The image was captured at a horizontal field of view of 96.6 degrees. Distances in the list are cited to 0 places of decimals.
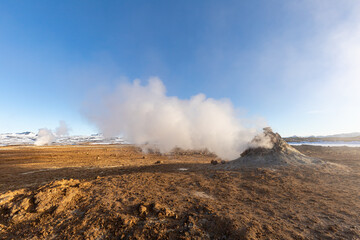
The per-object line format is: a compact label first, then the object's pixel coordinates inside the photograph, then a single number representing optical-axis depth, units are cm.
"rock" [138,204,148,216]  489
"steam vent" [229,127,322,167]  1178
